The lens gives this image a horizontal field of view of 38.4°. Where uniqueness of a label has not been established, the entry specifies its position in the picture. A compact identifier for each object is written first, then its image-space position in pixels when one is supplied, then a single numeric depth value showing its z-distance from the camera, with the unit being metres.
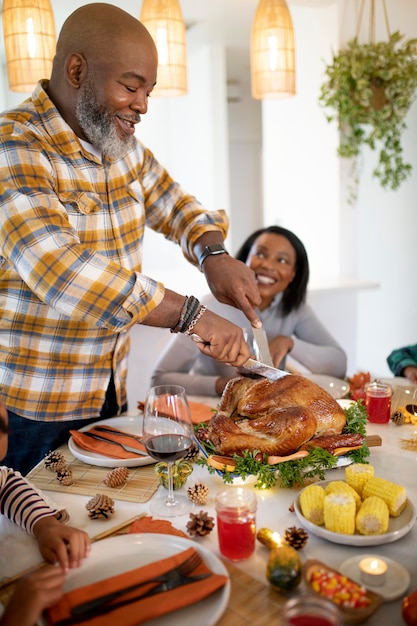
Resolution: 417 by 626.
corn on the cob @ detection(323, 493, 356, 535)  1.04
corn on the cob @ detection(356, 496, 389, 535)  1.04
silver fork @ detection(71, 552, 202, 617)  0.85
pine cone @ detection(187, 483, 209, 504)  1.21
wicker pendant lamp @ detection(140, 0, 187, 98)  2.18
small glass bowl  1.26
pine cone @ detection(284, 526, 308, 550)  1.03
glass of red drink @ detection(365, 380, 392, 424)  1.67
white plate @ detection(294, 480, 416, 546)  1.02
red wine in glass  1.15
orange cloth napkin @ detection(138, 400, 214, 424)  1.64
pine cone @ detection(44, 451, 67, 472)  1.38
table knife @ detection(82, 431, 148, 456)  1.42
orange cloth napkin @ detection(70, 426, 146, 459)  1.42
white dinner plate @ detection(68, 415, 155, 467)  1.38
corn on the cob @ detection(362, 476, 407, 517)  1.09
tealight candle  0.91
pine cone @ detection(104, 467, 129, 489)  1.30
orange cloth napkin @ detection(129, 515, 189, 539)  1.09
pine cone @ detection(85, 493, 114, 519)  1.16
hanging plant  3.21
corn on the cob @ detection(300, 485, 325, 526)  1.09
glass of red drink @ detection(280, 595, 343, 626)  0.69
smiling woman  2.22
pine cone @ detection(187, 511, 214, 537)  1.08
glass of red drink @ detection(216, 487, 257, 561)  1.01
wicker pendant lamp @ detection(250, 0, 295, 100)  2.34
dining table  0.90
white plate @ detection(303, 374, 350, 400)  1.83
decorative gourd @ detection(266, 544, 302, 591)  0.90
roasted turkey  1.29
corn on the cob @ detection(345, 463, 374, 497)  1.17
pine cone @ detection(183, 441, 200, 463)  1.43
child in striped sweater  0.83
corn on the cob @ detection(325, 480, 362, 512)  1.11
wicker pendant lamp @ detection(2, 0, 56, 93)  2.03
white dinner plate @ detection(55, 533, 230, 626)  0.93
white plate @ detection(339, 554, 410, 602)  0.89
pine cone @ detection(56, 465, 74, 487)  1.31
